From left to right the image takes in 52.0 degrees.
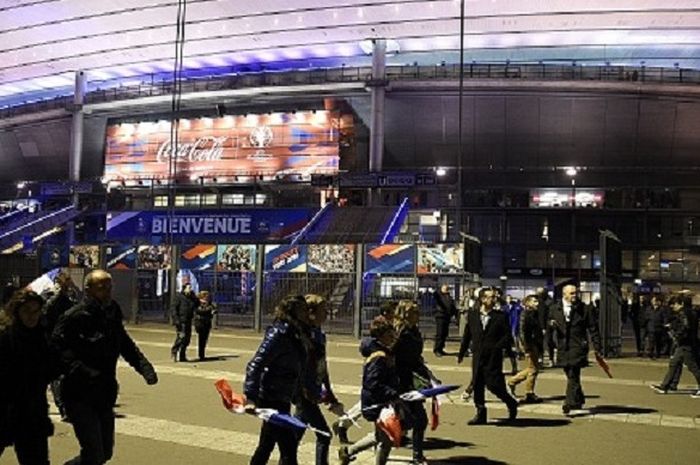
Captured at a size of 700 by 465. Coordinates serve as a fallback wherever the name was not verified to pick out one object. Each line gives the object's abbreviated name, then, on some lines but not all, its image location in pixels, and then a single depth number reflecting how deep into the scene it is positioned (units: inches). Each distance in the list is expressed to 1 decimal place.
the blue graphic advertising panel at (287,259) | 936.9
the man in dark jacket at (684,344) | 475.8
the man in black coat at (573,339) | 395.5
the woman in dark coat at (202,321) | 624.1
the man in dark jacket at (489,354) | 370.0
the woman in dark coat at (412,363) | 269.1
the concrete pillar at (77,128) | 1836.9
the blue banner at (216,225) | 1520.7
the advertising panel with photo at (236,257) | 965.2
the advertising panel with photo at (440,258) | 853.2
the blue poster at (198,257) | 999.6
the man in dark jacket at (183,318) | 610.2
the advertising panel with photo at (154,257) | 1027.9
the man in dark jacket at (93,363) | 193.5
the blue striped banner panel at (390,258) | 867.4
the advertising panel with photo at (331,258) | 897.5
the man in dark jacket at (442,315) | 727.7
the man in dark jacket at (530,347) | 441.4
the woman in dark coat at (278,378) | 203.6
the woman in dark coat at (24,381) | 186.1
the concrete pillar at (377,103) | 1552.7
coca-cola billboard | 1631.4
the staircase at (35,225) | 1694.1
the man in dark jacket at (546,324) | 650.2
